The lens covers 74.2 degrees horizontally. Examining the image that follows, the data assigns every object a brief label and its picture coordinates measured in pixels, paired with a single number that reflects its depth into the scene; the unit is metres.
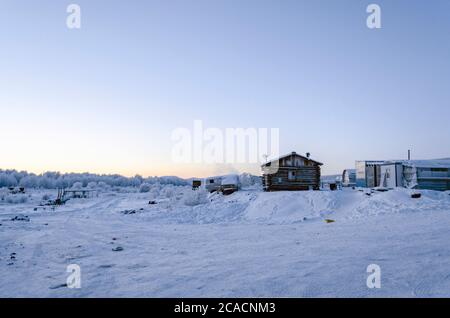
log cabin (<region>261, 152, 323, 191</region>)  34.00
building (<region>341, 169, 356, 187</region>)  52.34
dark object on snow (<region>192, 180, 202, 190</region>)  61.53
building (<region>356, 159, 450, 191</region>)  31.78
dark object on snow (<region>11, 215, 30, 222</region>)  22.30
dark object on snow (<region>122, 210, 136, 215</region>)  28.17
